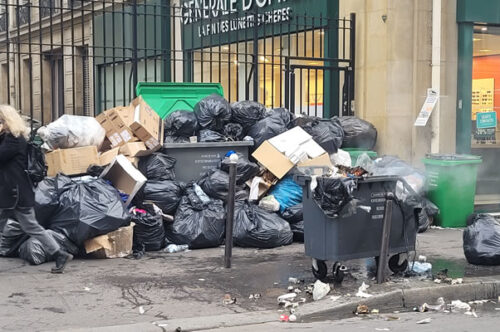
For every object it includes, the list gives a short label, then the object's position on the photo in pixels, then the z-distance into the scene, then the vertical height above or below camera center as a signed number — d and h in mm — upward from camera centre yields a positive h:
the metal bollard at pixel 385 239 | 6613 -1242
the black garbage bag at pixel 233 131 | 9734 -327
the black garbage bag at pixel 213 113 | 9633 -75
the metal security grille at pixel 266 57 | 12070 +962
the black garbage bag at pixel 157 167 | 8867 -738
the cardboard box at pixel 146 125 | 8836 -223
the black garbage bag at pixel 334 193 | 6457 -791
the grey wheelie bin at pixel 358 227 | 6617 -1146
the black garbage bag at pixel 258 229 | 8547 -1474
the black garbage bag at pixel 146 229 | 8234 -1419
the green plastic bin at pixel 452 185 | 9922 -1116
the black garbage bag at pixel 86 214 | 7652 -1150
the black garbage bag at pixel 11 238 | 7809 -1425
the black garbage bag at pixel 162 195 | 8594 -1066
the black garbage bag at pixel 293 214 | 8988 -1352
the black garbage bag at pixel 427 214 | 9734 -1492
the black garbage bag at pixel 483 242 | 7590 -1464
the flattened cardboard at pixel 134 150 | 8752 -518
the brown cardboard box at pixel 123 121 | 8953 -166
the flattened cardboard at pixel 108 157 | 8719 -597
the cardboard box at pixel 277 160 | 9078 -687
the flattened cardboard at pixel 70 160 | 8531 -625
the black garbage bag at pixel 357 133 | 10992 -407
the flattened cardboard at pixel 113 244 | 7793 -1510
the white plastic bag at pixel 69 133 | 8594 -304
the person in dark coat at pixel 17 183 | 6809 -725
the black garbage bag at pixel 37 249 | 7484 -1500
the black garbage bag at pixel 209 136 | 9445 -382
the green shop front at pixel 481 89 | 11508 +286
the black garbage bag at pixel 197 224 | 8508 -1409
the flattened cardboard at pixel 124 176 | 8281 -807
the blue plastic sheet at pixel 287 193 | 9102 -1102
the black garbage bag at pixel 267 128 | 9609 -284
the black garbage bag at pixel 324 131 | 9930 -339
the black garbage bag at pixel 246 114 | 9898 -93
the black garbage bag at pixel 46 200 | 7781 -1005
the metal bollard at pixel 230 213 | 7230 -1091
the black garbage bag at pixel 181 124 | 9406 -217
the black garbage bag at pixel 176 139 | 9344 -418
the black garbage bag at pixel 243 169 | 9078 -792
